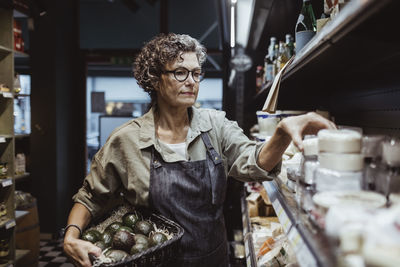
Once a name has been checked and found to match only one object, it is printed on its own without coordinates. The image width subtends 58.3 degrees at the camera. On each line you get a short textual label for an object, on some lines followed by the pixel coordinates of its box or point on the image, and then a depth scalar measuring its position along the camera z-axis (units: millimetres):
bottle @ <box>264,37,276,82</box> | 2643
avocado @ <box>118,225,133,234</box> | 1510
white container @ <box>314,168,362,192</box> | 833
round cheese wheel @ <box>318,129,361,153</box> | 831
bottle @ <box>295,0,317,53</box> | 1995
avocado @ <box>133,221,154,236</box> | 1498
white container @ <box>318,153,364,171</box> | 823
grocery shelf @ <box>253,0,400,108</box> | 744
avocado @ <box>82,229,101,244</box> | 1487
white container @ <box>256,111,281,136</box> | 2639
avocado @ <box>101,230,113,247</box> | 1458
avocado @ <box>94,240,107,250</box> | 1427
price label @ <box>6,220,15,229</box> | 3254
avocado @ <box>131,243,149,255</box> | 1324
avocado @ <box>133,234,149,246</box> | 1375
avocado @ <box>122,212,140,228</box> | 1584
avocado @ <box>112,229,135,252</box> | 1382
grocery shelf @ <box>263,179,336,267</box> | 698
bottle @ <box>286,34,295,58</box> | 2314
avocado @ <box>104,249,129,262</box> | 1257
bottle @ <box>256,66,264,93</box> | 3826
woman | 1621
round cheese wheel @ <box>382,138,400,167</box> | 812
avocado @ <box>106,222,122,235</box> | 1530
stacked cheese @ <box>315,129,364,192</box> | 827
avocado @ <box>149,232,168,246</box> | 1371
